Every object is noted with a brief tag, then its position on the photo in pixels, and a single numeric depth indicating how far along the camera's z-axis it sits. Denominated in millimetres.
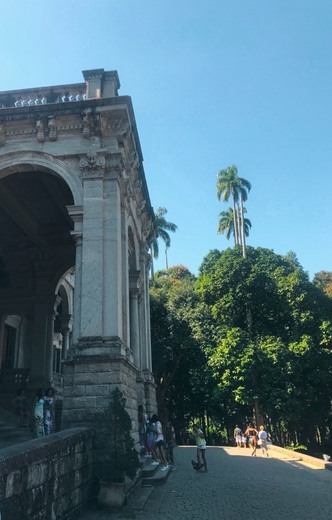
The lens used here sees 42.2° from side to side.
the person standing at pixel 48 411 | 10464
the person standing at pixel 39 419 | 10164
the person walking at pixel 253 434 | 19906
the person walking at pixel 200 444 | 12625
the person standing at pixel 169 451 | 13656
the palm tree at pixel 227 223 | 46375
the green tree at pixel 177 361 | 27703
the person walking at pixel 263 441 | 19625
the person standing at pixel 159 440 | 11591
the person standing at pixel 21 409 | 13183
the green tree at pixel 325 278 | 43094
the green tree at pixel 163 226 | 47469
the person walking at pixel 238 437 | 26373
